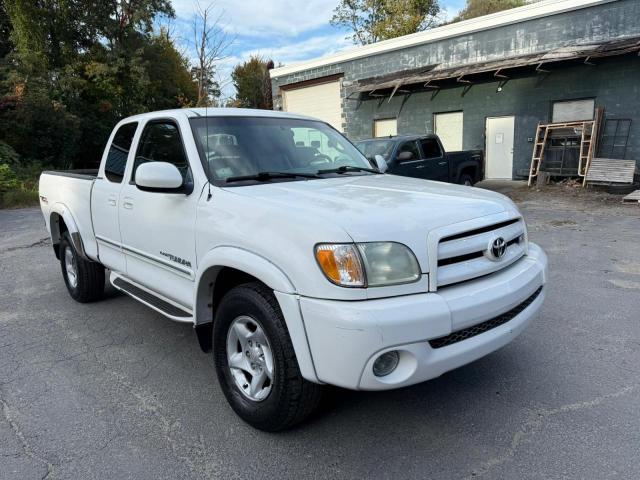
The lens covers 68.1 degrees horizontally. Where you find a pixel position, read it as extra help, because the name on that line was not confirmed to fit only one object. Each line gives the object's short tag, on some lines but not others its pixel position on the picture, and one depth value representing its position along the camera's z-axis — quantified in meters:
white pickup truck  2.25
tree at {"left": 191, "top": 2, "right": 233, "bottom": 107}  28.50
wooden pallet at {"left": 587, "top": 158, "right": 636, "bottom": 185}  12.48
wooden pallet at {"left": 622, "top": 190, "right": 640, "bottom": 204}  11.12
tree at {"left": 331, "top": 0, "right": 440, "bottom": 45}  36.22
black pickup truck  9.71
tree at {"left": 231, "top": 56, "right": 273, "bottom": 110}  45.03
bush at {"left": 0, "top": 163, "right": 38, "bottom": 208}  14.67
